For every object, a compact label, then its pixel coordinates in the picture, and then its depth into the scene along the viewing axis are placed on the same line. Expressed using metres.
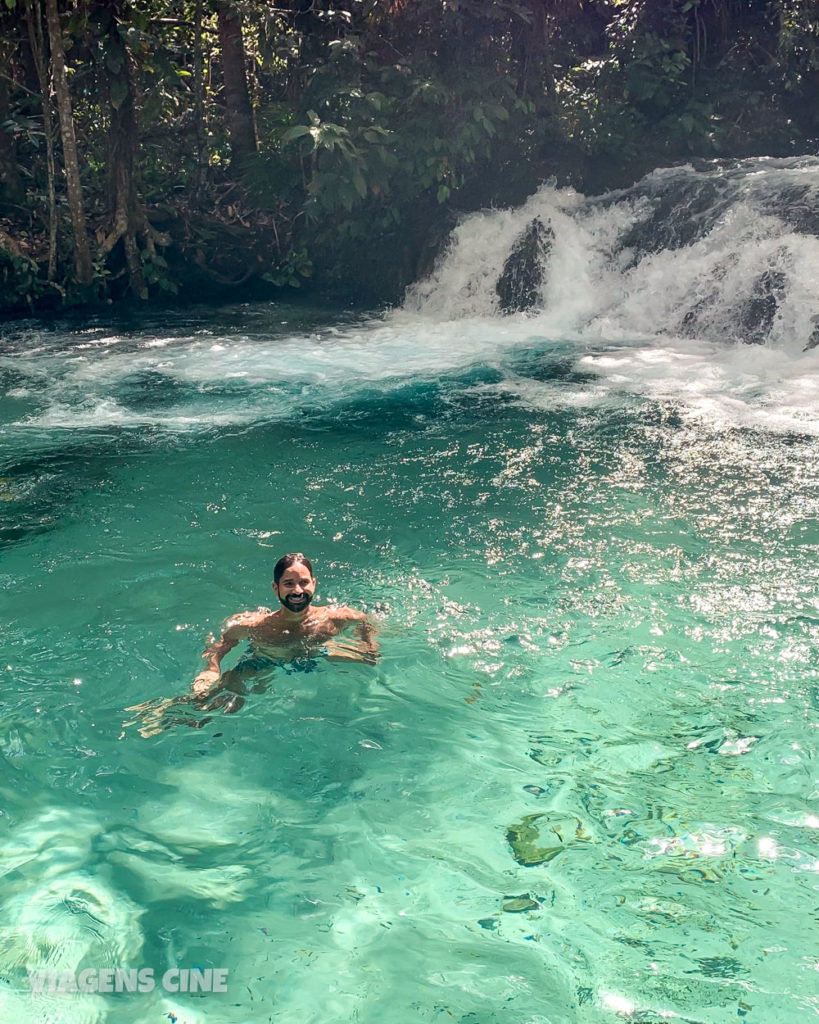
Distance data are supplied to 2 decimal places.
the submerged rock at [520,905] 3.50
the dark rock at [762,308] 10.87
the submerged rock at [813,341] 10.28
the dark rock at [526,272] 13.48
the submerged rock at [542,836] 3.78
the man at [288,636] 4.70
